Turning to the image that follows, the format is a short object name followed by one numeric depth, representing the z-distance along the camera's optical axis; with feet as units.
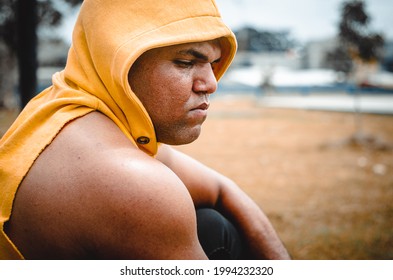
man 3.28
